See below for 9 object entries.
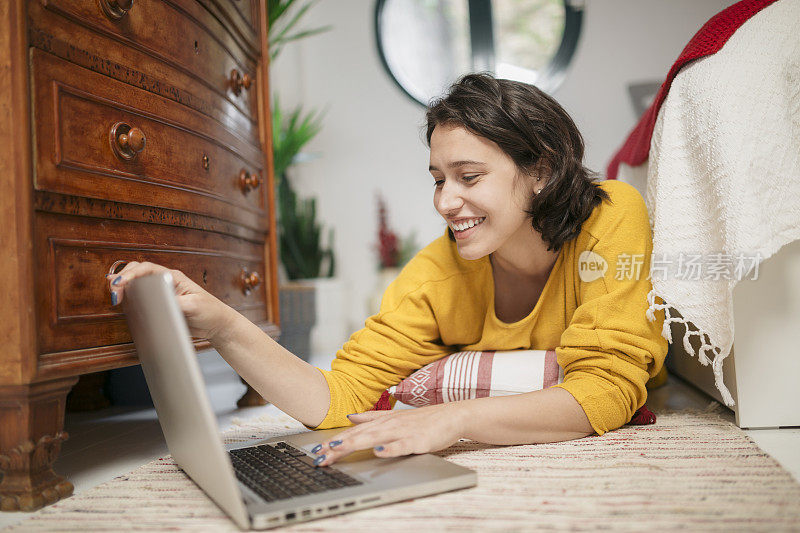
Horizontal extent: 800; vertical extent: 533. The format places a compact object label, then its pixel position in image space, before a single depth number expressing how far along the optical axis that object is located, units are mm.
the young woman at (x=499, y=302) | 963
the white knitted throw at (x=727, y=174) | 1000
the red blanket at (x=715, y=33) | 1144
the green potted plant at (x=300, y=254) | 2459
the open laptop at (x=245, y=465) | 697
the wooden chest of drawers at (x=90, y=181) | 819
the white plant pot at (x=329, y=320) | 2953
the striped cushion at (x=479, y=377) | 1193
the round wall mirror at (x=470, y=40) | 3361
